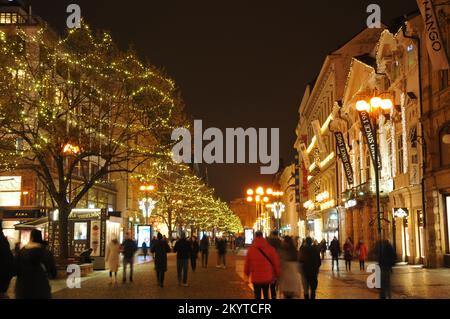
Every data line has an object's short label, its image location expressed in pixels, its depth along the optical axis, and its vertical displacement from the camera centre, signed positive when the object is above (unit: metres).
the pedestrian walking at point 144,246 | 48.07 +0.25
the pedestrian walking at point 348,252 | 32.34 -0.22
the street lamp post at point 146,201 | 53.63 +4.26
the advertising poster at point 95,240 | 33.31 +0.47
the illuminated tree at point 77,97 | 27.16 +6.65
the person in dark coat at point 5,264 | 9.77 -0.20
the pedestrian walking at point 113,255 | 23.38 -0.19
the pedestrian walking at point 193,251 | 31.20 -0.10
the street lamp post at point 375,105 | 21.03 +4.81
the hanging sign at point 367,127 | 38.03 +7.05
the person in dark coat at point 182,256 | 22.67 -0.24
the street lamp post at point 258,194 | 45.66 +3.93
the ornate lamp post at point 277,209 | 47.06 +2.86
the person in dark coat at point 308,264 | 16.48 -0.40
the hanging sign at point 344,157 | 48.47 +6.73
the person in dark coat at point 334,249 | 31.84 -0.06
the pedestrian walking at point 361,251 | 31.41 -0.19
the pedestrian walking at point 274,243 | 15.10 +0.12
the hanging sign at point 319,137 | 64.35 +10.93
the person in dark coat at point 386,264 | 15.97 -0.41
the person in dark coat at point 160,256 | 22.17 -0.23
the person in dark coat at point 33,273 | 9.99 -0.34
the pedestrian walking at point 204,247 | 37.28 +0.11
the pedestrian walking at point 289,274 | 13.83 -0.55
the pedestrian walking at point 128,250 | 23.61 -0.01
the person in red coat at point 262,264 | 12.99 -0.31
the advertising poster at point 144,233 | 53.53 +1.34
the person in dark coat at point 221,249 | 36.41 -0.02
